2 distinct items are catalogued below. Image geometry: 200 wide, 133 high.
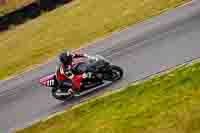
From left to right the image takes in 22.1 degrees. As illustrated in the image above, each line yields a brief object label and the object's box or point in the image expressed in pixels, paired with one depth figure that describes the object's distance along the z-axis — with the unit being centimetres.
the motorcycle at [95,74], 1922
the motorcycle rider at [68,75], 1888
